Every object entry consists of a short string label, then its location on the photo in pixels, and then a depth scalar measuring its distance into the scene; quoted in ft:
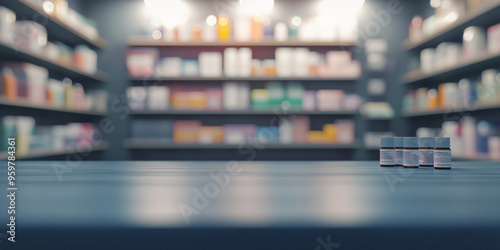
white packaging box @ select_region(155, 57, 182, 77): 13.94
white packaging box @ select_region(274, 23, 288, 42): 14.01
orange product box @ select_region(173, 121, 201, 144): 13.92
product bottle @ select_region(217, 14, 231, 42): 13.88
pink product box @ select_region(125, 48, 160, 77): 14.06
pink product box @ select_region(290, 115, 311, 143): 14.01
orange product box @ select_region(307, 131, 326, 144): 14.03
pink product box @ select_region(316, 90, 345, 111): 13.92
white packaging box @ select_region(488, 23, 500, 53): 8.70
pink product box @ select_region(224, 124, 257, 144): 13.87
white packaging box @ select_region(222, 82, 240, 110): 13.87
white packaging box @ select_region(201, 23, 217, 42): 13.98
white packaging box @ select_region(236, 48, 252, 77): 13.76
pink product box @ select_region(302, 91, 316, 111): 13.87
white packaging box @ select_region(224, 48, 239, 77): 13.76
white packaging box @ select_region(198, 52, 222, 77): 13.87
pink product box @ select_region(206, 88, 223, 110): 13.88
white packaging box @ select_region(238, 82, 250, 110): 13.91
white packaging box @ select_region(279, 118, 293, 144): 13.95
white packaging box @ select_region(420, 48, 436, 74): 12.27
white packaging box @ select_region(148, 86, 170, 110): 13.89
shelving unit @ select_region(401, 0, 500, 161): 9.28
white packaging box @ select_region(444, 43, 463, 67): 10.77
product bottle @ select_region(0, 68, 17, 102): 8.59
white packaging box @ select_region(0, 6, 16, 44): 8.22
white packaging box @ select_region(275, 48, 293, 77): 13.75
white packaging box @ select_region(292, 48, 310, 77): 13.75
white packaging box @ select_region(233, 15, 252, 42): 13.89
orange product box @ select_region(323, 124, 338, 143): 14.05
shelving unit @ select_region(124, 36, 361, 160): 13.80
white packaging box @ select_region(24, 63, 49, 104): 9.65
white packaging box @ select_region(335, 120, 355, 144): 14.01
